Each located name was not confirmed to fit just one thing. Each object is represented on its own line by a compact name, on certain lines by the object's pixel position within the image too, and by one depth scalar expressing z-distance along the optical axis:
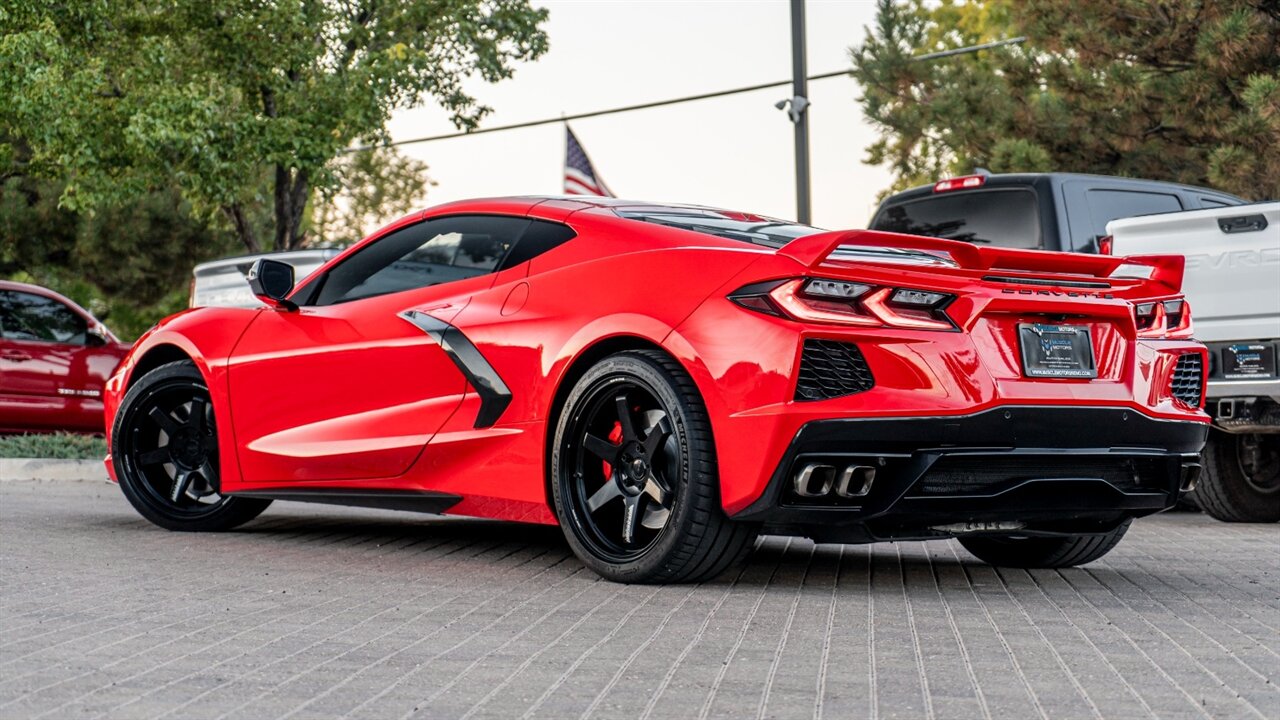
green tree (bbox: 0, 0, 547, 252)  17.41
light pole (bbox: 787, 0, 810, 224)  19.03
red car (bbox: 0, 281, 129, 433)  14.46
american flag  26.17
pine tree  18.03
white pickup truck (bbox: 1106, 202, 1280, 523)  8.60
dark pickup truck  10.27
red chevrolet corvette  5.31
